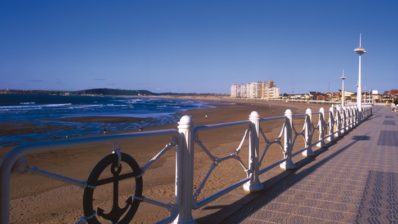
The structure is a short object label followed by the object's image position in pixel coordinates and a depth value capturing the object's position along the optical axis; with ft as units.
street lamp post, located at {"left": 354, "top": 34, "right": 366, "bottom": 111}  78.38
